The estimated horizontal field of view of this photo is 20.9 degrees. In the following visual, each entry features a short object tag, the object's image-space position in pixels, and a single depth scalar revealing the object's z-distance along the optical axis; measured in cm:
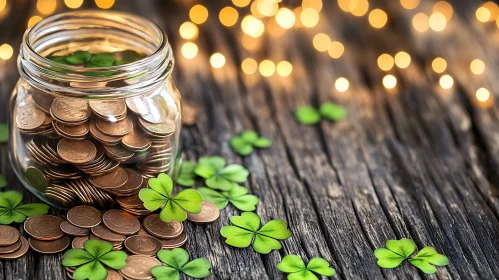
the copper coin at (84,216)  69
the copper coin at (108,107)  69
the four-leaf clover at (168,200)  69
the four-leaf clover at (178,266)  67
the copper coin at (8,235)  68
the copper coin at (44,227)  69
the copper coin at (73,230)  69
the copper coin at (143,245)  68
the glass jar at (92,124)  68
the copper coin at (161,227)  70
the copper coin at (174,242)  69
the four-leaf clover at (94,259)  67
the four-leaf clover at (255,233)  70
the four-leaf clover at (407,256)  69
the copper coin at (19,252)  68
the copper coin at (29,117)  69
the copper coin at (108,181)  69
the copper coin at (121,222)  69
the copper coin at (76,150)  68
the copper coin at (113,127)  69
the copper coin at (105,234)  69
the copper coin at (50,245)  68
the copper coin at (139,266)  67
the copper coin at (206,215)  71
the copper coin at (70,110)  68
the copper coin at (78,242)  68
